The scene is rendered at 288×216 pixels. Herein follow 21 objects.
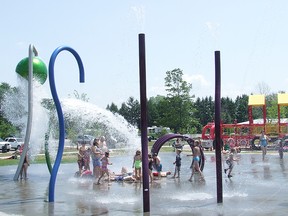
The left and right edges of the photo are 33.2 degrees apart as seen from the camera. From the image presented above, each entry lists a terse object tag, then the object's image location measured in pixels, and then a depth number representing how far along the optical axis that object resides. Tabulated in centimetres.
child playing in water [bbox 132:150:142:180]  1546
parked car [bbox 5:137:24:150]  4544
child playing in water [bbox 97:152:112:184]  1528
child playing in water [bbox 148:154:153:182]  1570
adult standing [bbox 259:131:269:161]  2644
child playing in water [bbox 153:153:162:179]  1709
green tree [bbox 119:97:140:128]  8021
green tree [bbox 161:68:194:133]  5647
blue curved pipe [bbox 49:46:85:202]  1184
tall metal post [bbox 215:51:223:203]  1012
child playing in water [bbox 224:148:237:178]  1652
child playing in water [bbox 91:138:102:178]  1550
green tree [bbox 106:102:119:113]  10421
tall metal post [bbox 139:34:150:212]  916
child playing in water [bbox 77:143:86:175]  1730
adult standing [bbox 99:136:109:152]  1660
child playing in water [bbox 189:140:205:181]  1628
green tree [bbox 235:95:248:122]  8669
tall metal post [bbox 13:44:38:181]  1669
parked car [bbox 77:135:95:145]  3462
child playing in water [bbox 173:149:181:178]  1680
